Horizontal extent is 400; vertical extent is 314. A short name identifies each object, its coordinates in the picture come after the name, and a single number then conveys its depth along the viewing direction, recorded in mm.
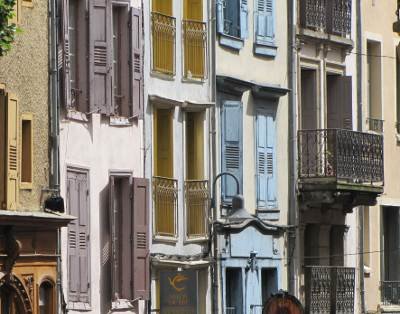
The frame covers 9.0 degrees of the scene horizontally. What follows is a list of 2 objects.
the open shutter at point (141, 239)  48531
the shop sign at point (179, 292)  46562
